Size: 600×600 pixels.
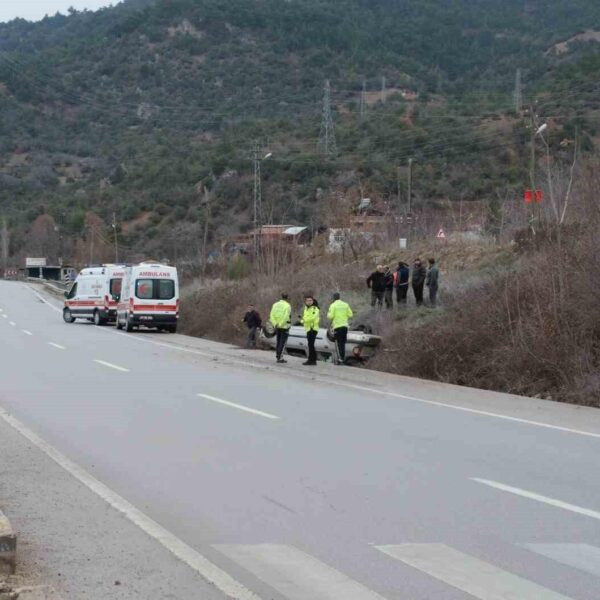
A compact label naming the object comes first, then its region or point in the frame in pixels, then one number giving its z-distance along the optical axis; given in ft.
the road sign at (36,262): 390.83
